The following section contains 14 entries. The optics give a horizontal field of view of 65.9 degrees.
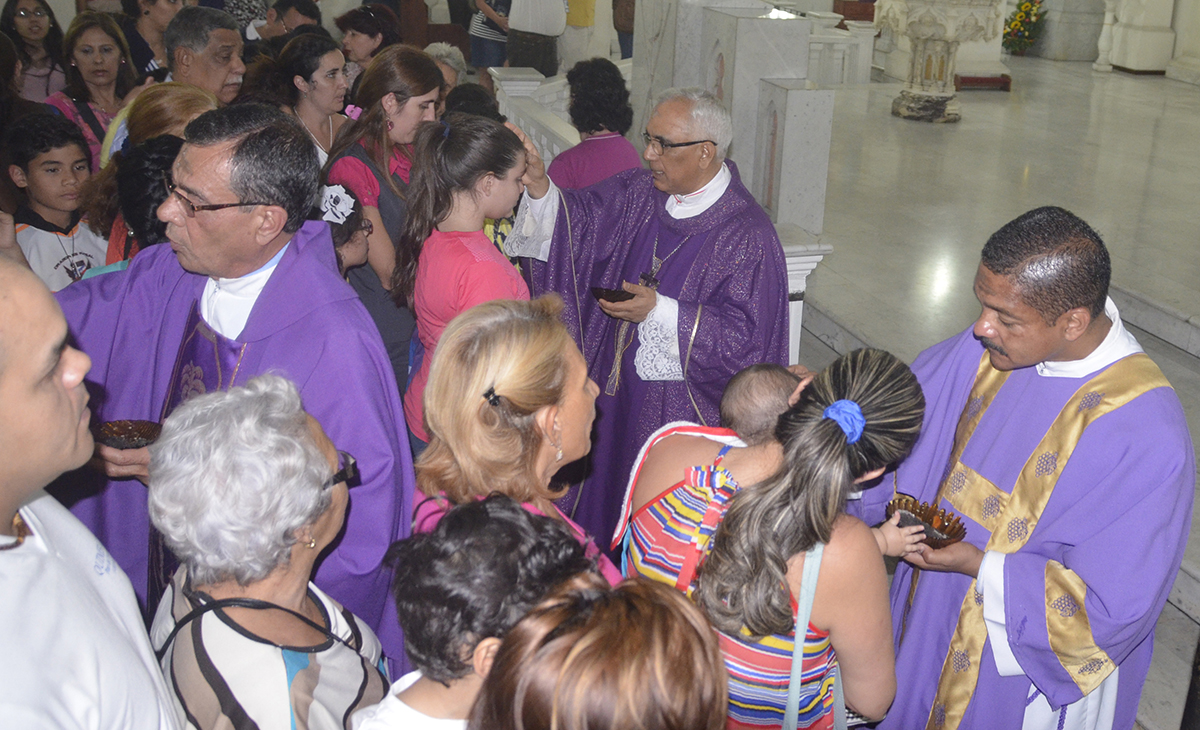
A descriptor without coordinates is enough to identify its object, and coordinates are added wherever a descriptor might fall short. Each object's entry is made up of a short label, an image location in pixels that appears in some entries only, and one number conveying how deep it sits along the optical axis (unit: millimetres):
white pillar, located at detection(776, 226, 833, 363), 4676
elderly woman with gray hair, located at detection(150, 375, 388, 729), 1540
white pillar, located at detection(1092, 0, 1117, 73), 12820
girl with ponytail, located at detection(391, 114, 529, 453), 2969
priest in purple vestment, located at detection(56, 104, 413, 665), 2246
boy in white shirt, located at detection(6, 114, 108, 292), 3645
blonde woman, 1884
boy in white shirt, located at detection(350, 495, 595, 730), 1433
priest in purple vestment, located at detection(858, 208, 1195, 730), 2066
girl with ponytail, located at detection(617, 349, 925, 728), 1677
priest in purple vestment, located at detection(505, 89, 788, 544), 3391
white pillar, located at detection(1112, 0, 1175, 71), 12102
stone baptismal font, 10484
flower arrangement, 13922
